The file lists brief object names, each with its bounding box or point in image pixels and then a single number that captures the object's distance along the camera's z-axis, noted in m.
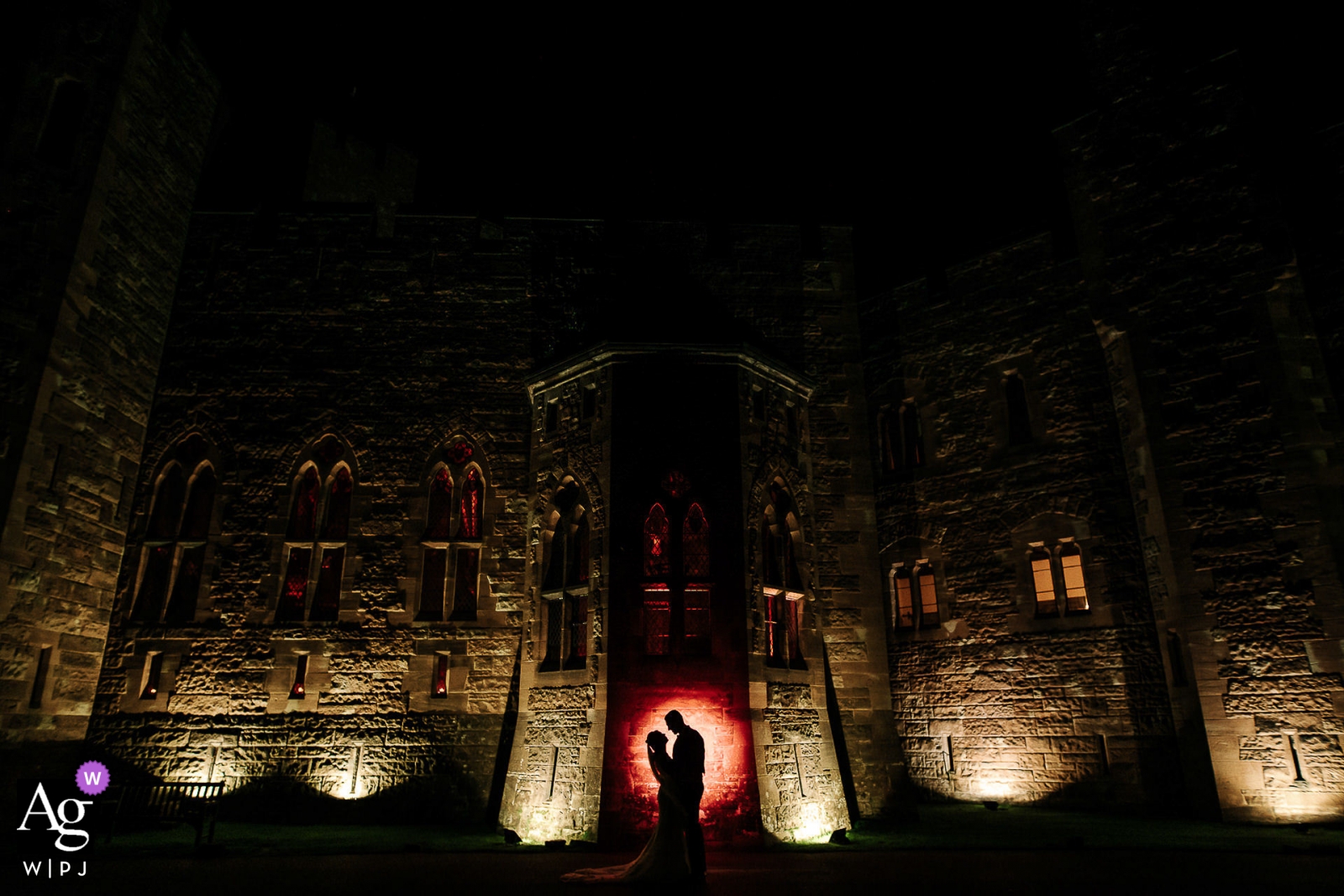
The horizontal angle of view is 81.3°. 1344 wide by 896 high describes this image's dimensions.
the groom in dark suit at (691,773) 7.29
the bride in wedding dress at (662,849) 7.18
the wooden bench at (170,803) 8.60
